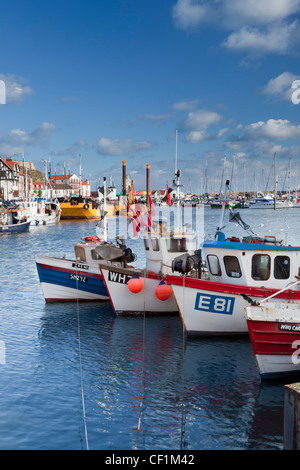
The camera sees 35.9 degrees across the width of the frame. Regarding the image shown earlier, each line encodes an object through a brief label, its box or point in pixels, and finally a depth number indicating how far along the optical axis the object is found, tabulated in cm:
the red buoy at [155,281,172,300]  2111
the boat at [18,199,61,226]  9470
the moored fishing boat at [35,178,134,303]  2529
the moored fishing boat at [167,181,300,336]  1784
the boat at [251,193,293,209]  18125
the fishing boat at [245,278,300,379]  1397
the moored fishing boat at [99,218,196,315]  2175
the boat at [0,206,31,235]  7644
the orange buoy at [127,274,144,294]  2128
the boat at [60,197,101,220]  11519
